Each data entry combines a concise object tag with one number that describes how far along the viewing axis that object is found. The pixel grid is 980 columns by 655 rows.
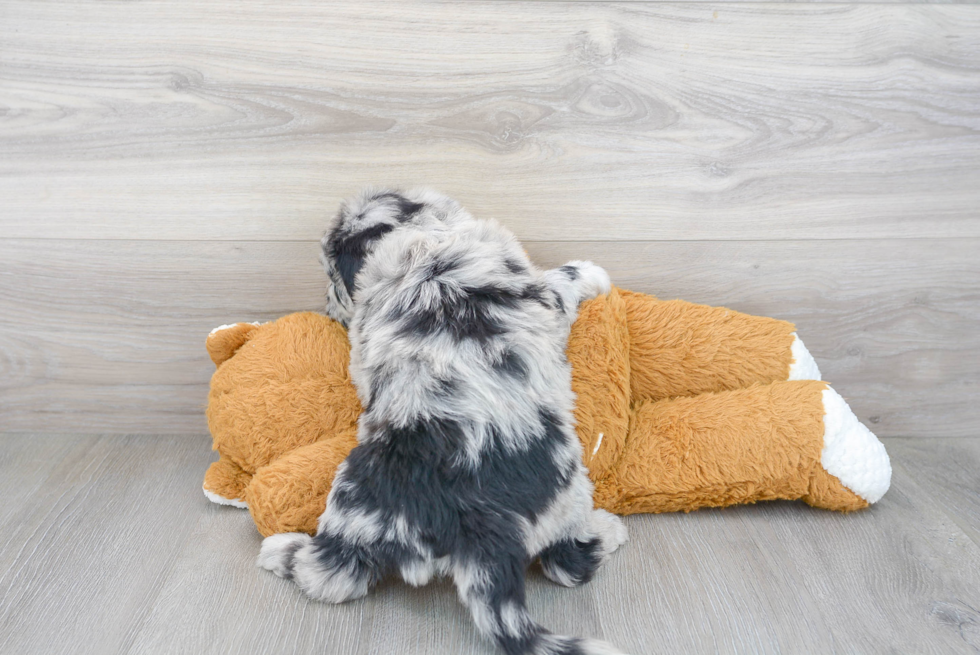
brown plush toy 1.30
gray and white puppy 1.02
